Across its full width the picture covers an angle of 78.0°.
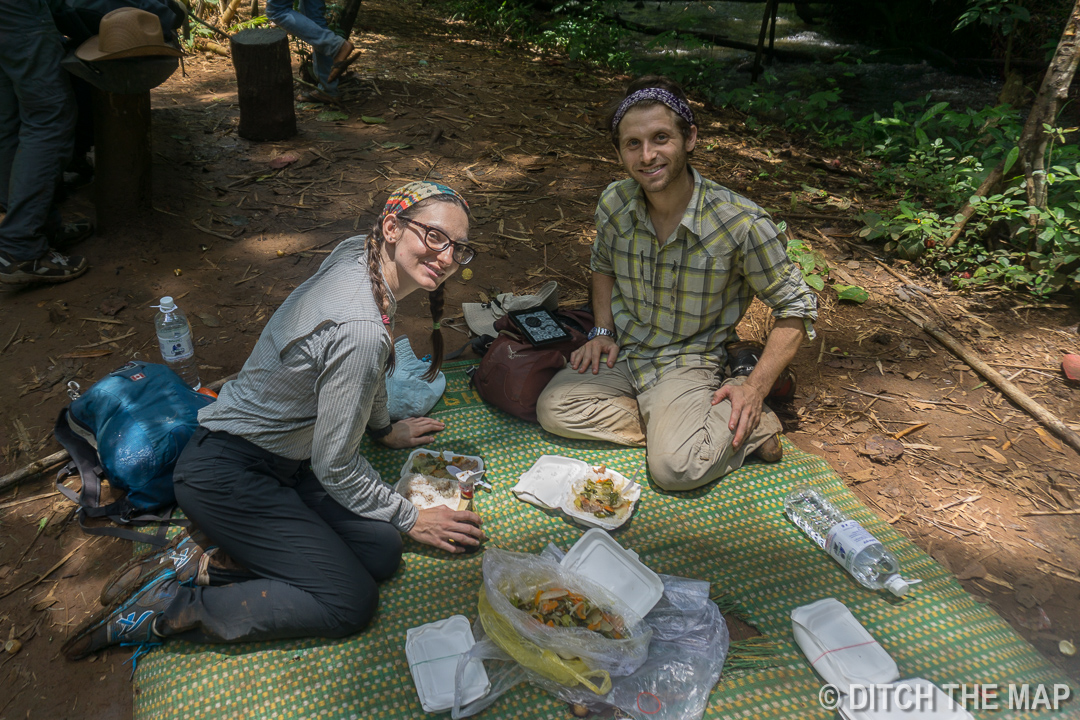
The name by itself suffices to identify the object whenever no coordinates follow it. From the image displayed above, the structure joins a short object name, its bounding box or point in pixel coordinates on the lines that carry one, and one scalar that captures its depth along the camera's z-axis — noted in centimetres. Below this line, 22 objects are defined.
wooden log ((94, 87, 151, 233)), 464
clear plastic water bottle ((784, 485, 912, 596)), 284
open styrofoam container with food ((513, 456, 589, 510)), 322
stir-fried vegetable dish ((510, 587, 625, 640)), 250
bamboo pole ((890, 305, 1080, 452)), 375
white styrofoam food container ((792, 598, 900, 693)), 243
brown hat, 406
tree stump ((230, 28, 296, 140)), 618
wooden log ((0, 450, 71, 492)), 314
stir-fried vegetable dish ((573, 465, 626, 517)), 314
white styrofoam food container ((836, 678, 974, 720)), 228
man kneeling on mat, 324
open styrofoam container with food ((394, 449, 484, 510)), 311
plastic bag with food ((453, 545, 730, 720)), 234
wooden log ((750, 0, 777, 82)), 876
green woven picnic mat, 237
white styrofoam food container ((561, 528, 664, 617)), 271
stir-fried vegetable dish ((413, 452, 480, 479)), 323
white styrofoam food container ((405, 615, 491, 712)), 233
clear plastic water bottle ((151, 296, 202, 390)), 356
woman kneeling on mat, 243
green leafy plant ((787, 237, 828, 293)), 495
